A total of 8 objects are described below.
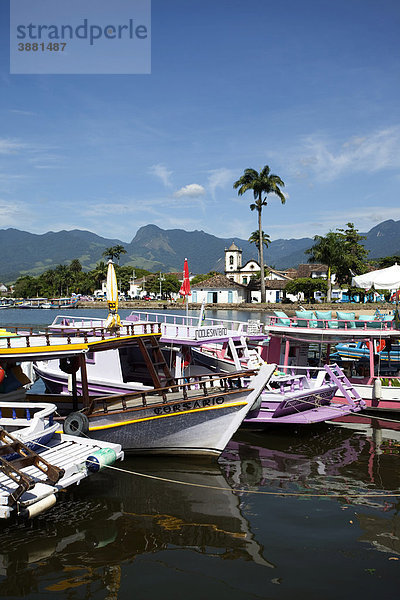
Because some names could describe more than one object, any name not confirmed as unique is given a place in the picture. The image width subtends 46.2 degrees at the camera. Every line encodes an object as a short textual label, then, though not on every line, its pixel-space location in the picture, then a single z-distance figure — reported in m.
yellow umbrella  14.38
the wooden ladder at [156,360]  13.85
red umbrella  17.55
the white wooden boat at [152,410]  12.14
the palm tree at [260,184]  73.12
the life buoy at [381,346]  18.58
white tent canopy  20.88
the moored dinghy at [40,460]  7.91
